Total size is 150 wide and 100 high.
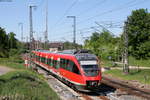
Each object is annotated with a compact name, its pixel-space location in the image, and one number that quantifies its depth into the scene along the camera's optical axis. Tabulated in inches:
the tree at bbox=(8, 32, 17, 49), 3747.3
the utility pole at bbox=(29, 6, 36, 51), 1435.0
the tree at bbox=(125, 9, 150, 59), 2546.8
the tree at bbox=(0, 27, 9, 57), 3183.6
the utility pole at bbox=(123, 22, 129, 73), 1287.9
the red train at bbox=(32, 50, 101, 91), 793.6
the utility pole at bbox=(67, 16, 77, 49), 1734.0
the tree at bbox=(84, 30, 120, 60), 2624.8
